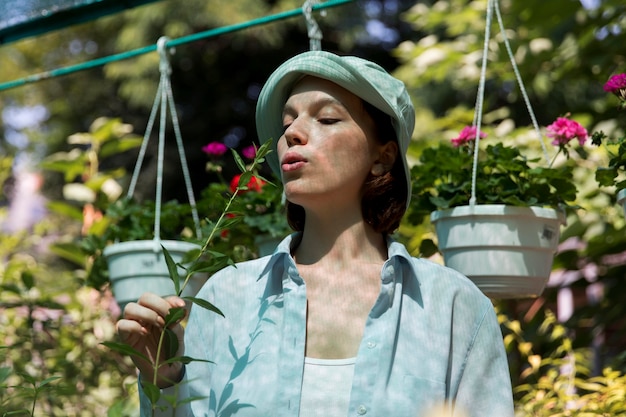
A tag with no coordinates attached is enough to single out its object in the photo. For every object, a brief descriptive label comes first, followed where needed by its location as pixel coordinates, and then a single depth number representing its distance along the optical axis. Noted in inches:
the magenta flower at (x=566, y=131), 89.5
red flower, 102.7
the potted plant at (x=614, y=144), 79.3
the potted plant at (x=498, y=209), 80.7
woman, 62.1
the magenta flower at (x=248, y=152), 99.5
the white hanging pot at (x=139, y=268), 94.9
